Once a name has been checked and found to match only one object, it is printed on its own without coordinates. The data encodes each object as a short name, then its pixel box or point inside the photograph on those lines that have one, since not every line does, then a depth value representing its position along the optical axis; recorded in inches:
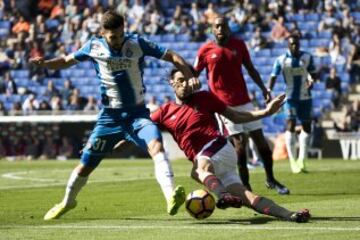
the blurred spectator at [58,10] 1721.2
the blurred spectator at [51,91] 1524.0
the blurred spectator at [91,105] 1446.9
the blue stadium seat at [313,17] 1456.7
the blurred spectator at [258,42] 1459.2
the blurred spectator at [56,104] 1466.5
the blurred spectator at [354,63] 1376.7
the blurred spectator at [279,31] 1448.1
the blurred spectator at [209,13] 1527.4
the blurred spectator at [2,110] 1462.4
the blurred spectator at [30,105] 1482.5
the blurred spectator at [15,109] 1457.6
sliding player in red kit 488.7
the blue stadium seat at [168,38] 1563.7
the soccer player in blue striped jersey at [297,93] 891.4
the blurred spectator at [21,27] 1707.7
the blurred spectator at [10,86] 1573.6
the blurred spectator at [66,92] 1513.9
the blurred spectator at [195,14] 1563.7
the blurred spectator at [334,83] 1360.7
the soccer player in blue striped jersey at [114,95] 519.5
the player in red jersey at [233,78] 681.0
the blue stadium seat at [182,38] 1552.2
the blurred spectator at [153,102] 1370.8
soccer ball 478.9
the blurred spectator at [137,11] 1624.0
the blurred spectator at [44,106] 1480.1
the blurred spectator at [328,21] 1428.4
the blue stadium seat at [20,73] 1620.3
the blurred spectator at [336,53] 1384.1
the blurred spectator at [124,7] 1656.0
